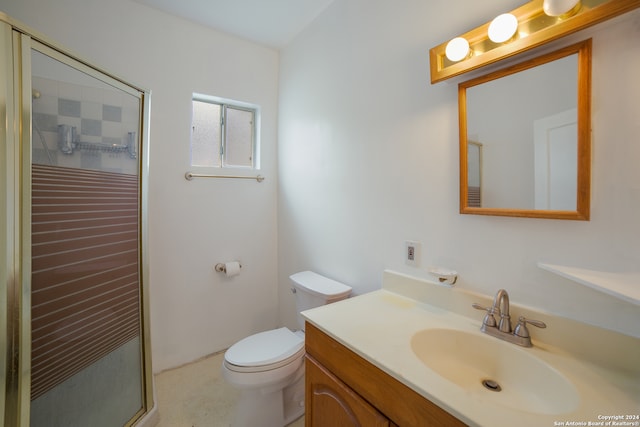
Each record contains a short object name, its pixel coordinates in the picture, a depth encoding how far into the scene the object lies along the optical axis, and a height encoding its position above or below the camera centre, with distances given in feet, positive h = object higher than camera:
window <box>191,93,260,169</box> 6.79 +2.17
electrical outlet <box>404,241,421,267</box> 4.11 -0.63
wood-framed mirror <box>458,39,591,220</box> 2.62 +0.87
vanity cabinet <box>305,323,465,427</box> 2.20 -1.81
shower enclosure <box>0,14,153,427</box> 2.89 -0.41
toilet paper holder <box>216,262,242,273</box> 6.76 -1.42
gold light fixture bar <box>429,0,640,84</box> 2.34 +1.88
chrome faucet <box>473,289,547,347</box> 2.80 -1.24
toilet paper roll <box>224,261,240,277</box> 6.64 -1.44
